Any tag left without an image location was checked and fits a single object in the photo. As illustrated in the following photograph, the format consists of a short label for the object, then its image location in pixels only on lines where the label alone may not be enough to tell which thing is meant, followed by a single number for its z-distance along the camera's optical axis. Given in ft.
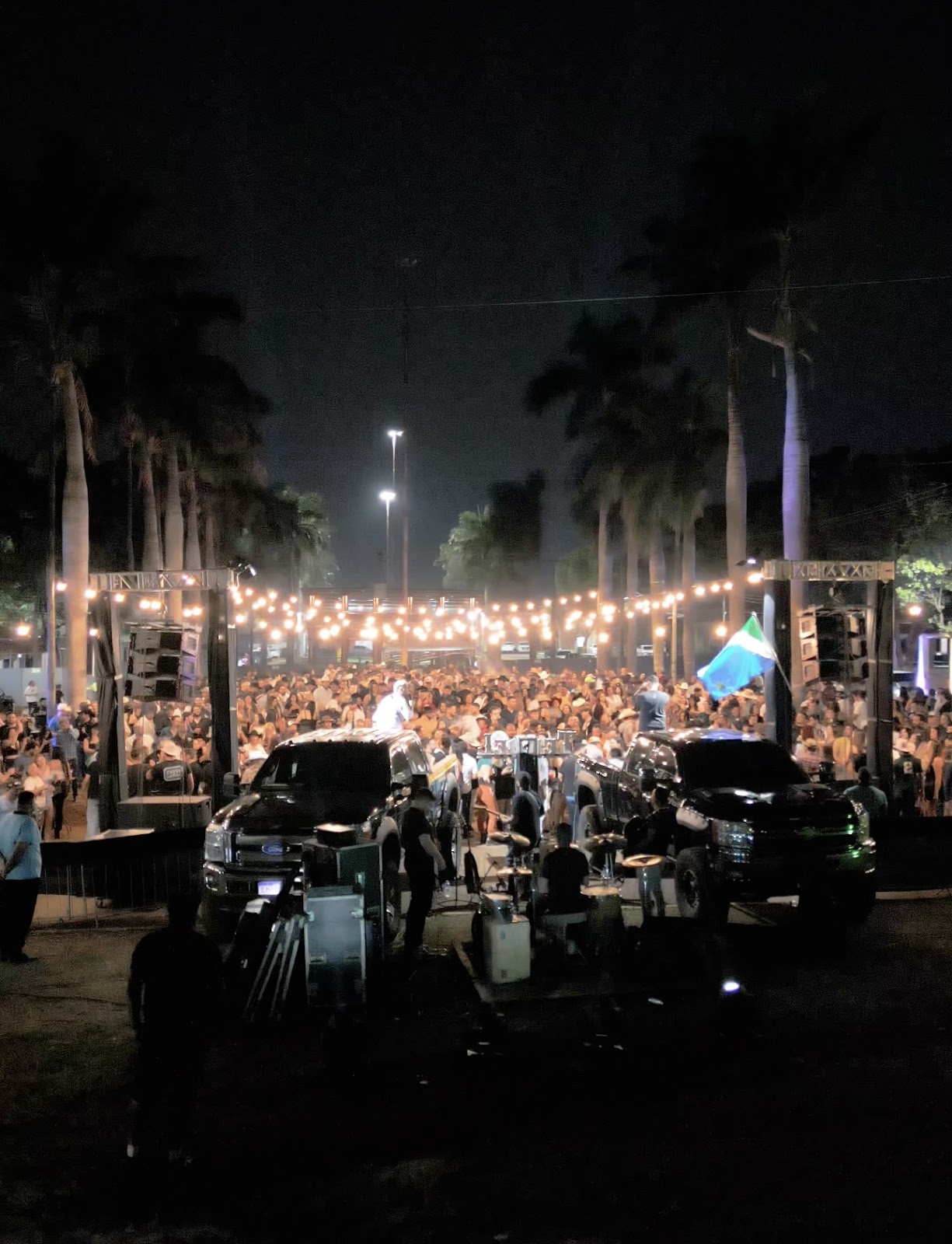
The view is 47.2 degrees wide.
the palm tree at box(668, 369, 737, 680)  134.82
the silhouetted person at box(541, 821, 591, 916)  29.48
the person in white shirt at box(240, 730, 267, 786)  51.86
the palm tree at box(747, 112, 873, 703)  79.36
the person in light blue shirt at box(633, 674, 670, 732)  62.59
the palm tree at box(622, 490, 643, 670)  141.18
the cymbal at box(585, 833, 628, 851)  31.78
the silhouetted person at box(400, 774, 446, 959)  31.63
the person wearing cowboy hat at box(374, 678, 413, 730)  63.67
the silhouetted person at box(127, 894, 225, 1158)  17.61
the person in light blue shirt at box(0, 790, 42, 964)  33.17
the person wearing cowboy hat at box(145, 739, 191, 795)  48.42
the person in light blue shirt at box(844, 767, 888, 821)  42.11
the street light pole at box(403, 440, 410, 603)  140.99
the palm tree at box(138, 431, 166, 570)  124.36
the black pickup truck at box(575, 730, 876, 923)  34.24
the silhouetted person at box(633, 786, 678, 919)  33.65
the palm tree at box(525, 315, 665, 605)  139.23
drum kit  31.01
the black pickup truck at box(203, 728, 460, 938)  32.83
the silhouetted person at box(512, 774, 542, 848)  38.14
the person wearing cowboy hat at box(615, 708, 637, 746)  61.41
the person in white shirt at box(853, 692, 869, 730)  55.84
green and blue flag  54.95
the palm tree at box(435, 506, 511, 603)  288.30
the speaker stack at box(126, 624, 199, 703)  47.47
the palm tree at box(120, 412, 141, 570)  116.67
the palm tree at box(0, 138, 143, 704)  90.68
